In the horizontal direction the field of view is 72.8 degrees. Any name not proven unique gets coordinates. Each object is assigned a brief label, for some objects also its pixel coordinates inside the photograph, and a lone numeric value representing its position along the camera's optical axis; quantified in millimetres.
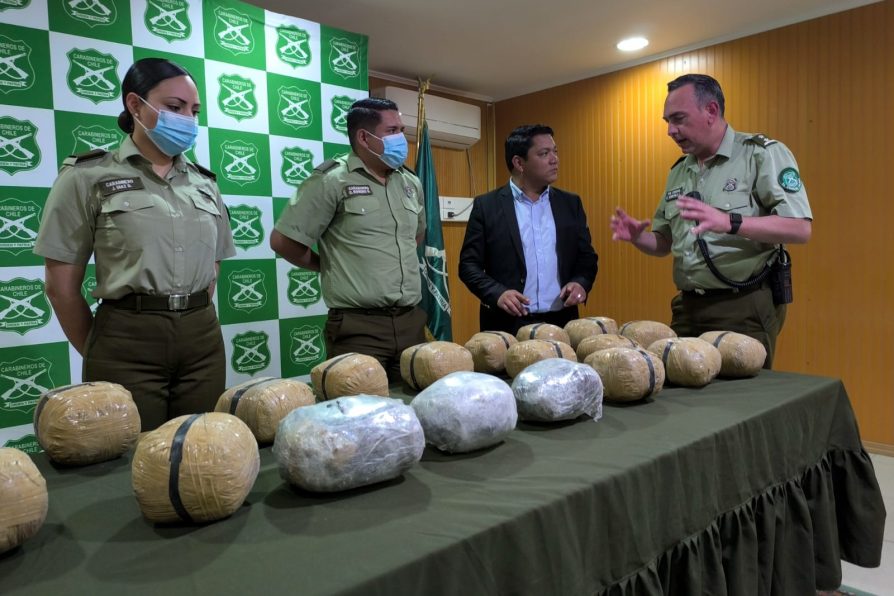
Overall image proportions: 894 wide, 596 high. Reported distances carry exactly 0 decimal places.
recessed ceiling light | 4254
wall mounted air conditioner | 4848
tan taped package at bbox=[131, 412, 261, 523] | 762
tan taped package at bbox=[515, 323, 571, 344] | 1693
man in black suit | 2613
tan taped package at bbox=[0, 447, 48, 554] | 706
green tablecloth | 692
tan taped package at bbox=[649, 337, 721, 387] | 1456
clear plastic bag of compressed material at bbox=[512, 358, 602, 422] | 1167
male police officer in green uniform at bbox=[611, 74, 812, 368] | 1918
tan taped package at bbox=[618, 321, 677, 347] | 1709
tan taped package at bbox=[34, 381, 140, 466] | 974
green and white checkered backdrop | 2428
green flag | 3852
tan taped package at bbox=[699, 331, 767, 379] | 1557
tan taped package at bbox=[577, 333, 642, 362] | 1542
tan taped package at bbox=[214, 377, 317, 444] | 1081
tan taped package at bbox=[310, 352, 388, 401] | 1219
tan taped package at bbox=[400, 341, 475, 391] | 1391
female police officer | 1626
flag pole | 4796
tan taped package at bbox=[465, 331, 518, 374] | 1584
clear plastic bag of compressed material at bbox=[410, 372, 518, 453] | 1007
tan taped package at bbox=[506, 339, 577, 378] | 1459
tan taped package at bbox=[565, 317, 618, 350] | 1754
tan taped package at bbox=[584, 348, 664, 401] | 1310
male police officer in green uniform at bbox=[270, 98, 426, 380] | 2092
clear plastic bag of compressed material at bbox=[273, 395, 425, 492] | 847
